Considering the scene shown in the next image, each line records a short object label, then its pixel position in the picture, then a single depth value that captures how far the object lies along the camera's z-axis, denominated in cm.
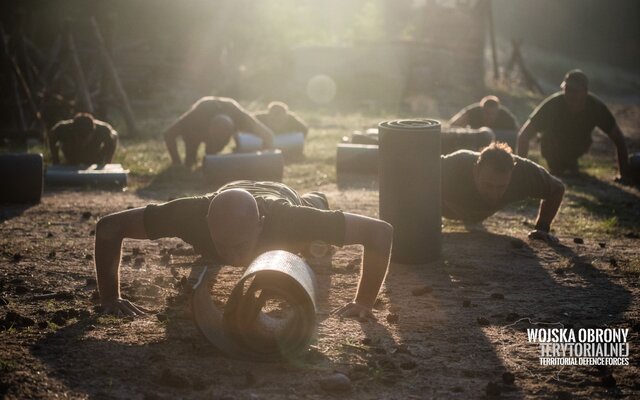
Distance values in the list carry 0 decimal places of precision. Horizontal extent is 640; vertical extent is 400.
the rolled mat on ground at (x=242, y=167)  1359
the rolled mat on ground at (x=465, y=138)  1416
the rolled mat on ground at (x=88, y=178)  1352
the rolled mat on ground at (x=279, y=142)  1566
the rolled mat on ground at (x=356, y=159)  1467
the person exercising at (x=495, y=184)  901
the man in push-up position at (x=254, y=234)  650
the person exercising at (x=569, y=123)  1452
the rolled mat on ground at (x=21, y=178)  1185
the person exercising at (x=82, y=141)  1444
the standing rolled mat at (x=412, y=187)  852
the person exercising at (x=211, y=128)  1498
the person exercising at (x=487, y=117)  1595
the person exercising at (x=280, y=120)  1739
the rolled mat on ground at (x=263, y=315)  577
